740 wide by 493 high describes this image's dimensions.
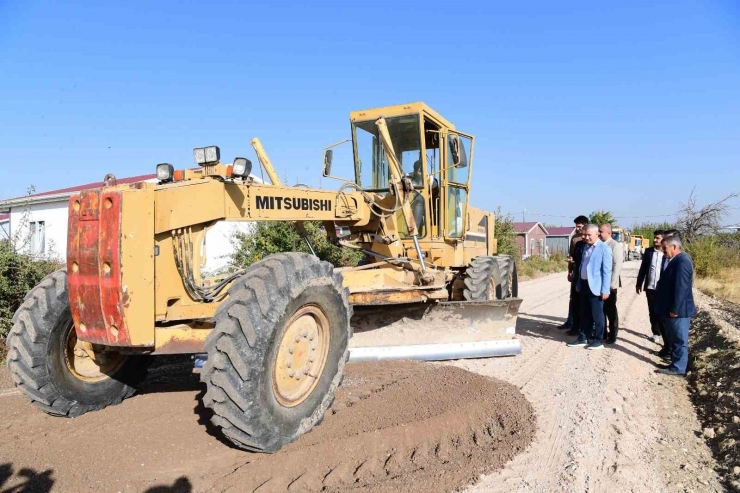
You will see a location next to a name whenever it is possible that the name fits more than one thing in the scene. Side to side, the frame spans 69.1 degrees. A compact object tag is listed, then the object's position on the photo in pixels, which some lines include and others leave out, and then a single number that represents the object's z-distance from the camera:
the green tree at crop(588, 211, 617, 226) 50.25
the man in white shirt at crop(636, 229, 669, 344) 7.79
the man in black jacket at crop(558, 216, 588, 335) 8.52
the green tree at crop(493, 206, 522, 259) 22.80
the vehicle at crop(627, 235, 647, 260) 44.84
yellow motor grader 3.32
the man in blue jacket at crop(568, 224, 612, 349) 7.29
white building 16.69
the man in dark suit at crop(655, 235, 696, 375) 6.12
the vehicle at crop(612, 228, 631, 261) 37.22
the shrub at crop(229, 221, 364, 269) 12.02
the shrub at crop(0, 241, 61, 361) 7.71
